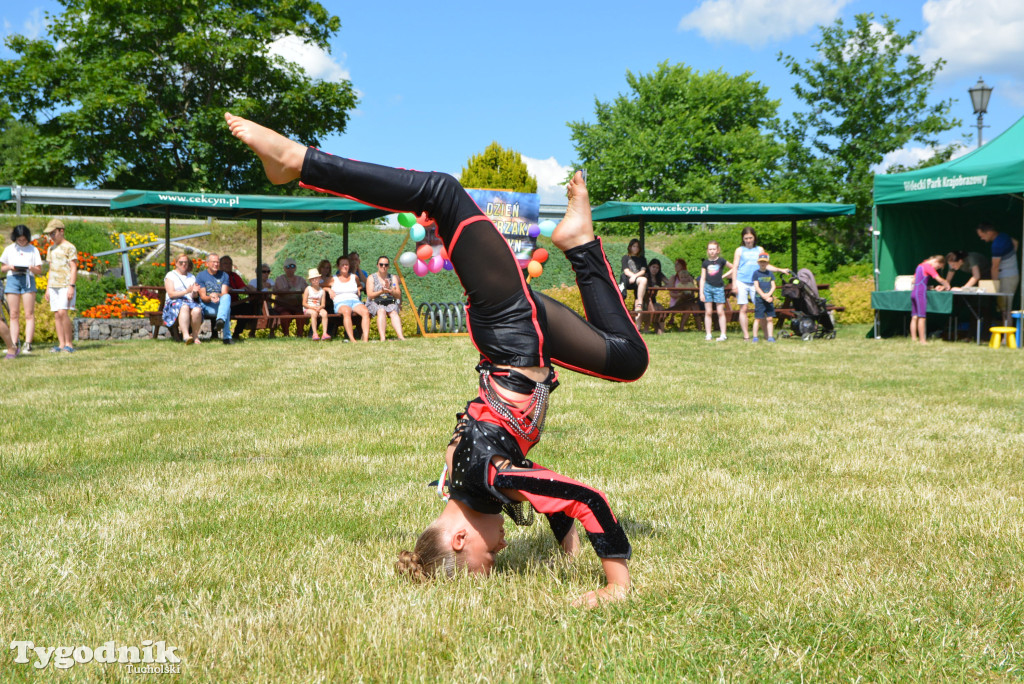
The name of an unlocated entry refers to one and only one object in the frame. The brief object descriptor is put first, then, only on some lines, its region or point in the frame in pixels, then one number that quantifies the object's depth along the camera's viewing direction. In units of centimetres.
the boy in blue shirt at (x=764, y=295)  1544
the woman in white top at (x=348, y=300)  1598
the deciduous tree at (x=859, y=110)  2675
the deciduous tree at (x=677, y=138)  5038
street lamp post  1788
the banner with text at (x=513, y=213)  1689
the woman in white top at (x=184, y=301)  1500
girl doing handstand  300
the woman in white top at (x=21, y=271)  1214
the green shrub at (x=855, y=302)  2308
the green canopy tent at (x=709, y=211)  1961
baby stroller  1664
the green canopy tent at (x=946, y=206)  1423
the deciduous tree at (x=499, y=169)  4081
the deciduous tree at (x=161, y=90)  3553
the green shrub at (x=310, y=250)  2847
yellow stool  1396
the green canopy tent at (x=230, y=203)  1697
